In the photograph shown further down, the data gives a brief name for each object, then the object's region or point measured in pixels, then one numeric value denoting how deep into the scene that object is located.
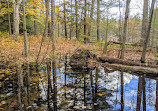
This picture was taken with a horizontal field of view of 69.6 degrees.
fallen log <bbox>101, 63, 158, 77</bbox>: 6.09
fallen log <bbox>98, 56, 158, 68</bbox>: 7.12
